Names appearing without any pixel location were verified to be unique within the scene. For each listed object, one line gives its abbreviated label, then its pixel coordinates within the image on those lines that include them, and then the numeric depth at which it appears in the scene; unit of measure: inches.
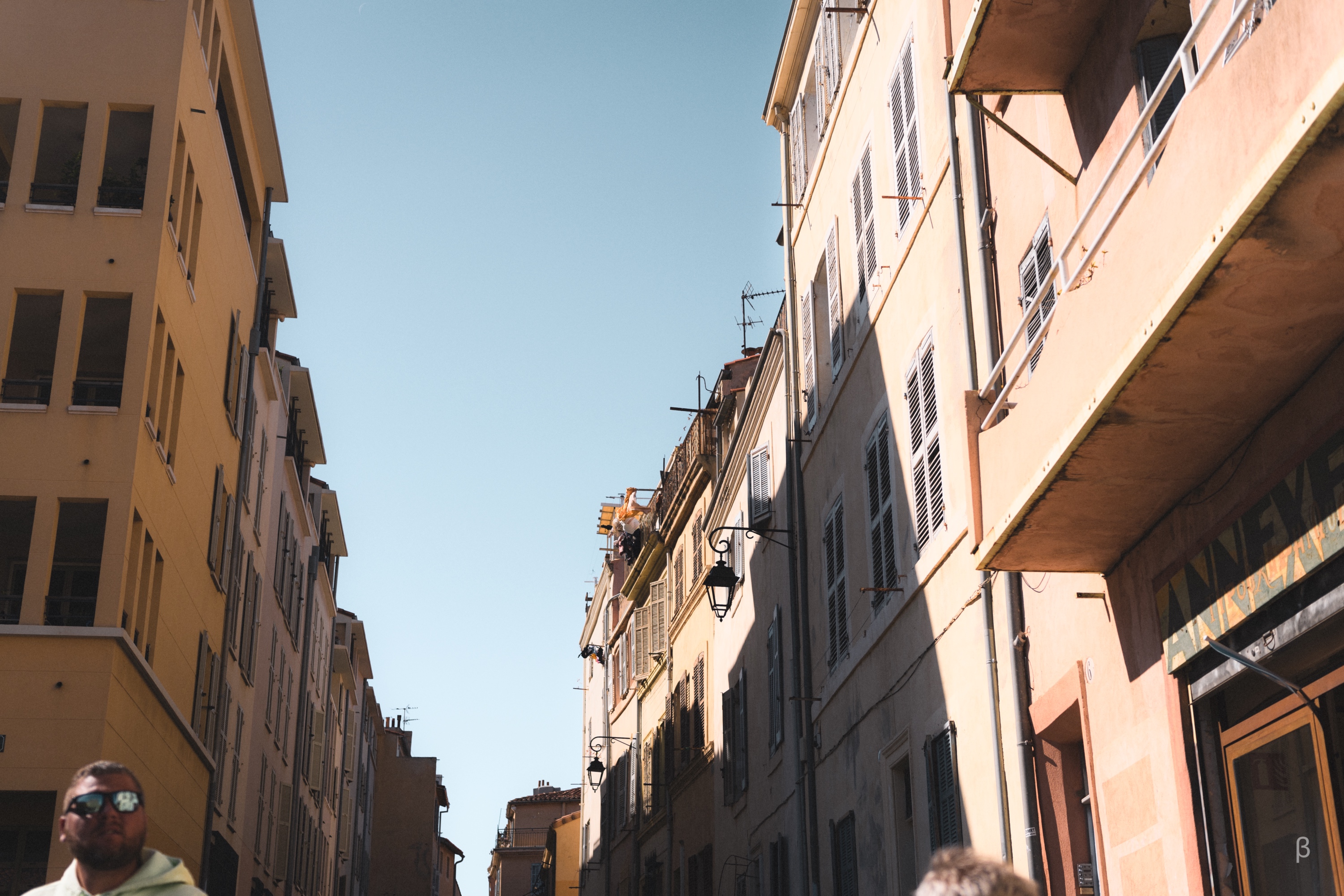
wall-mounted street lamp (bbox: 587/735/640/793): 1489.9
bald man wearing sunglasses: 178.1
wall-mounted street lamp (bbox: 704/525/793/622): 869.2
